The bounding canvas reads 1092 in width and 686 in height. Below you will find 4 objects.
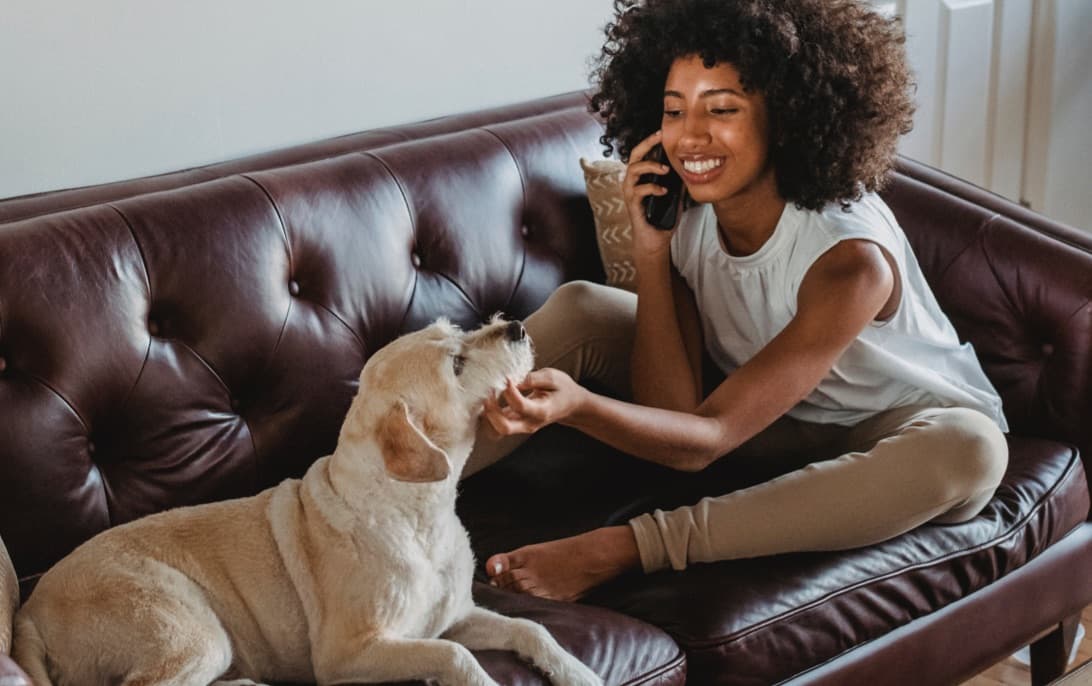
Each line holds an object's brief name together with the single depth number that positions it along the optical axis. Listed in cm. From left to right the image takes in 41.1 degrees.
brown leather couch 202
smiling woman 216
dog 172
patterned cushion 260
